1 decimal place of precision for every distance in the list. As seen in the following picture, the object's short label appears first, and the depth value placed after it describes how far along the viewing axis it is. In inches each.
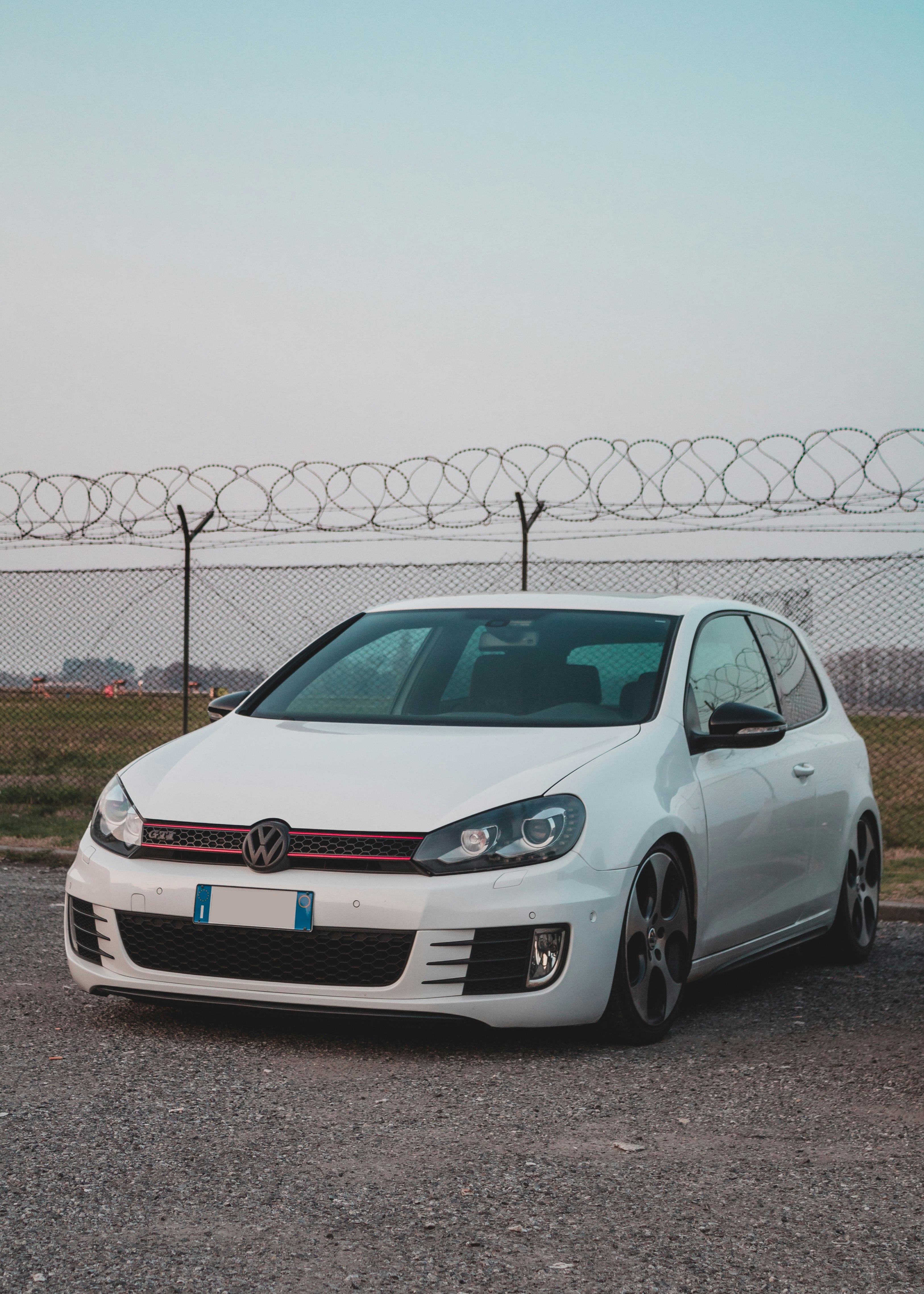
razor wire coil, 347.3
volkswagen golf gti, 179.9
